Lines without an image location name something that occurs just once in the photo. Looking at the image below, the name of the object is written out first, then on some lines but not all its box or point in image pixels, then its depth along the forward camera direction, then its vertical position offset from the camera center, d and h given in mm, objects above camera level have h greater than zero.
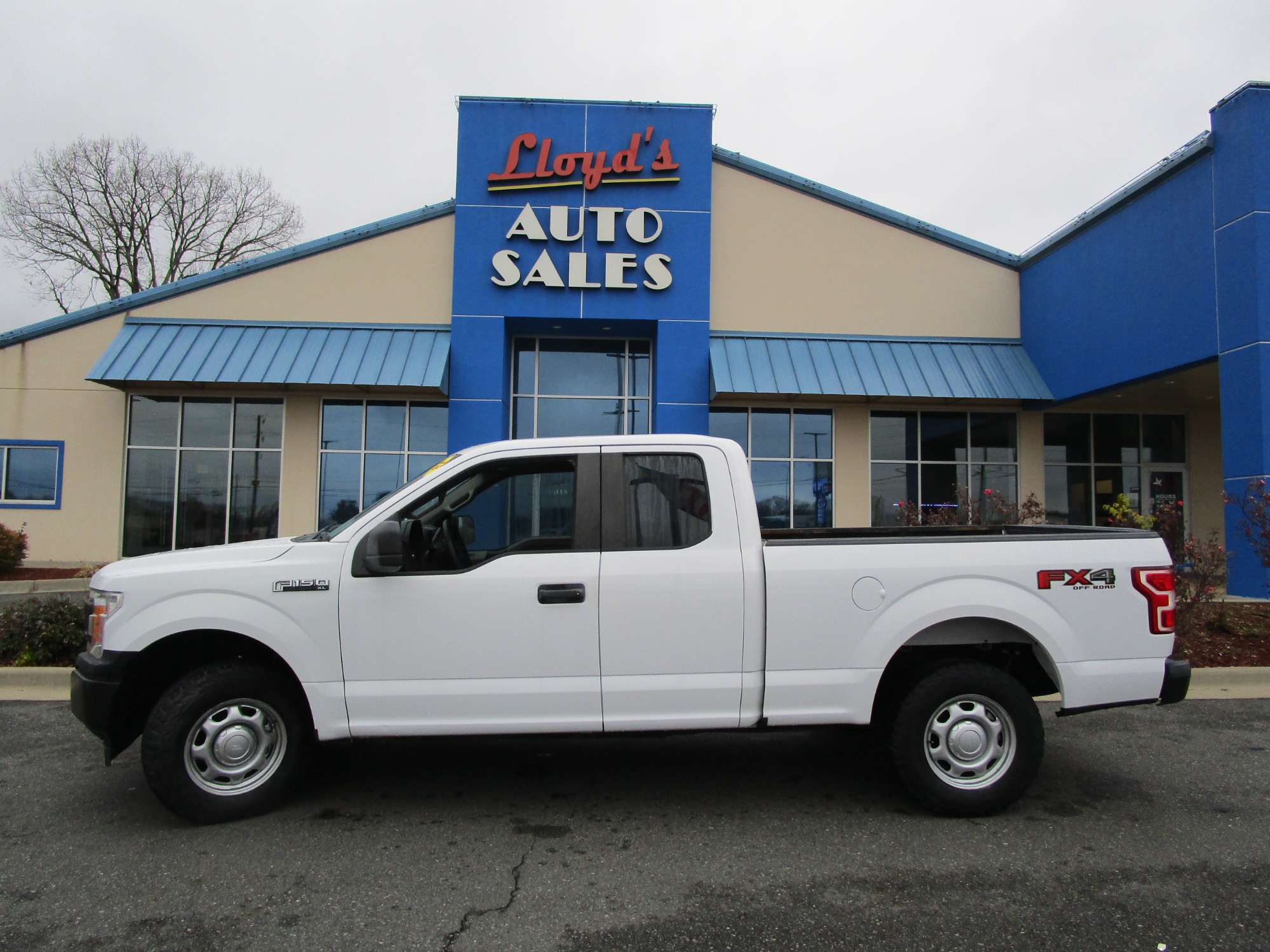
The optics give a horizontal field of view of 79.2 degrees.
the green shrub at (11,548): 13287 -608
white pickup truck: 3979 -588
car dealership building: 14641 +3230
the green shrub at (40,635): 6980 -1110
